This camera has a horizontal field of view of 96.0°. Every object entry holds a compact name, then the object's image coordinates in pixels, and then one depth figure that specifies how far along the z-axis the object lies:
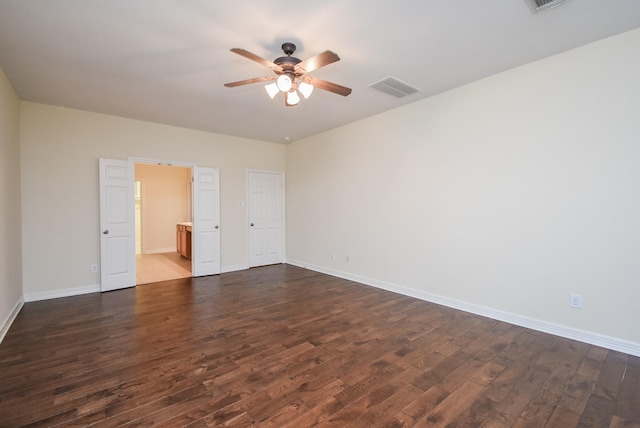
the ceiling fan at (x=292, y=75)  2.36
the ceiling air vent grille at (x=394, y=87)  3.46
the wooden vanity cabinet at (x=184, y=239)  7.10
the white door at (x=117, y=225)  4.58
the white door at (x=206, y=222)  5.52
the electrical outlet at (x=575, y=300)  2.88
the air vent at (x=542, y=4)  2.16
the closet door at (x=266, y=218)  6.36
